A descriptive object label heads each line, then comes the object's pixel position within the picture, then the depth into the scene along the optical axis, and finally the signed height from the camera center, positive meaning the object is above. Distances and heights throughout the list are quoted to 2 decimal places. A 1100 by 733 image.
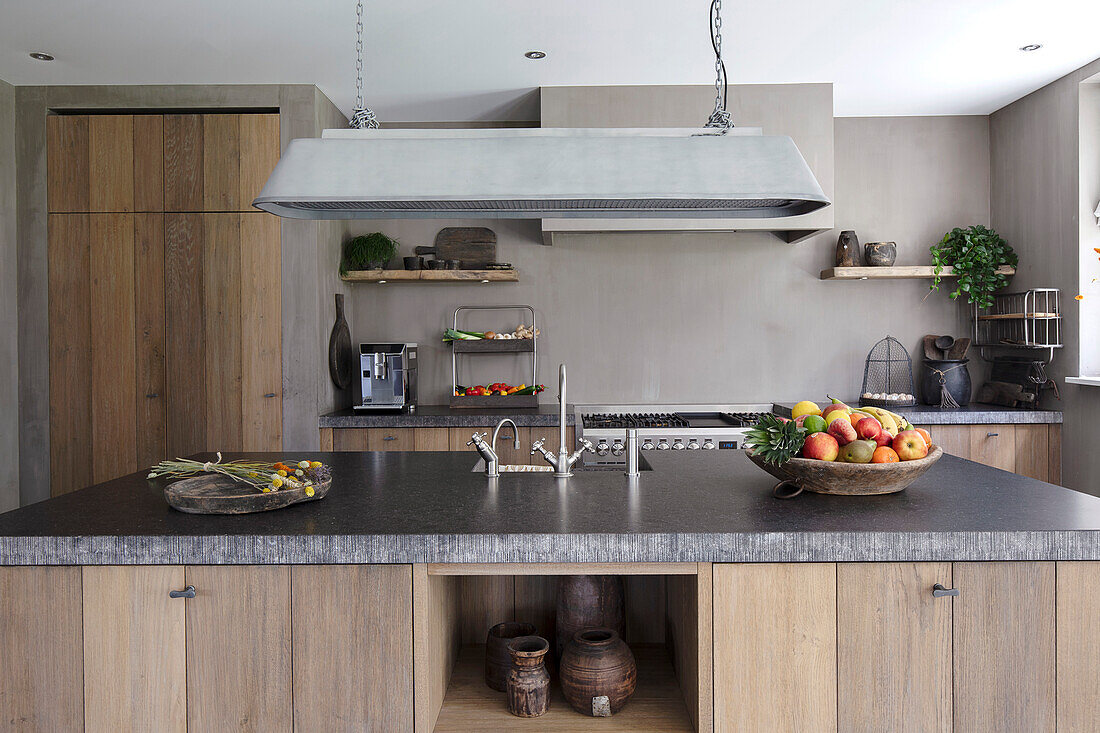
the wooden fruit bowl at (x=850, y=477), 1.85 -0.28
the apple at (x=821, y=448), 1.89 -0.21
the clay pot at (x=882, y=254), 4.21 +0.63
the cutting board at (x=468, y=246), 4.50 +0.73
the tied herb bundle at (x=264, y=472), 1.84 -0.28
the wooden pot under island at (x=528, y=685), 1.76 -0.76
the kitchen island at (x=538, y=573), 1.58 -0.54
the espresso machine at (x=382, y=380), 4.07 -0.08
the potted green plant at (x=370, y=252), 4.28 +0.66
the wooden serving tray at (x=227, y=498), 1.76 -0.32
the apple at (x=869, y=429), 1.93 -0.17
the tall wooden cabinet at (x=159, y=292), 3.85 +0.39
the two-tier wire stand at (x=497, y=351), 4.26 +0.09
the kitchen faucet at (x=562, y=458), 2.26 -0.28
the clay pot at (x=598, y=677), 1.76 -0.74
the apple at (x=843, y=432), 1.92 -0.17
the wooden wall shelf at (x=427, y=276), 4.25 +0.52
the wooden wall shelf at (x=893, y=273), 4.20 +0.52
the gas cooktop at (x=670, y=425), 3.75 -0.32
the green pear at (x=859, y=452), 1.87 -0.22
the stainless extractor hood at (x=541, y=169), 1.77 +0.47
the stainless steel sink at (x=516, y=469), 2.38 -0.34
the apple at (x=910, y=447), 1.90 -0.21
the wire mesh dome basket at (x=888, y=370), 4.47 -0.03
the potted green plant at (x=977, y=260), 4.20 +0.60
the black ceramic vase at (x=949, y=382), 4.17 -0.10
